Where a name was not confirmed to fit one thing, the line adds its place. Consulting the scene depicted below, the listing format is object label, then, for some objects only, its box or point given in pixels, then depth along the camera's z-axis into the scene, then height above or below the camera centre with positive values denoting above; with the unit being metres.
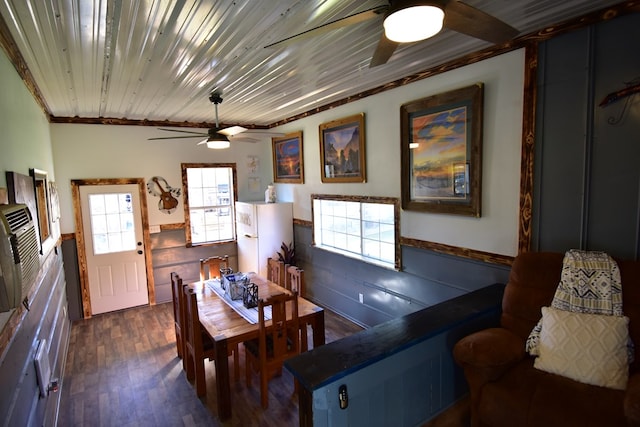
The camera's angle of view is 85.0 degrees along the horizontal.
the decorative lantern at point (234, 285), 3.22 -0.91
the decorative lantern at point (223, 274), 3.46 -0.88
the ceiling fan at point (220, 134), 3.42 +0.55
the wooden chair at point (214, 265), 4.03 -0.90
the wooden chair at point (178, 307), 3.09 -1.09
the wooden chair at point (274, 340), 2.62 -1.22
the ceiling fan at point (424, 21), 1.36 +0.68
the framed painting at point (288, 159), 4.99 +0.41
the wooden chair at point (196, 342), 2.79 -1.29
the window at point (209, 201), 5.32 -0.20
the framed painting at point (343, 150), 3.88 +0.40
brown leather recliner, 1.70 -1.09
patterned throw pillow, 1.83 -0.94
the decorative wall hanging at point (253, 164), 5.78 +0.38
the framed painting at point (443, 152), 2.74 +0.24
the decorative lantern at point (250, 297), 3.05 -0.96
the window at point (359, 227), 3.67 -0.52
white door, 4.70 -0.76
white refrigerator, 5.02 -0.65
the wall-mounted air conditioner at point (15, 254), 1.28 -0.25
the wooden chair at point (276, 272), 3.77 -0.96
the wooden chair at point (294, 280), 3.33 -0.93
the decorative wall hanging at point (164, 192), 5.05 -0.04
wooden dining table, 2.58 -1.09
